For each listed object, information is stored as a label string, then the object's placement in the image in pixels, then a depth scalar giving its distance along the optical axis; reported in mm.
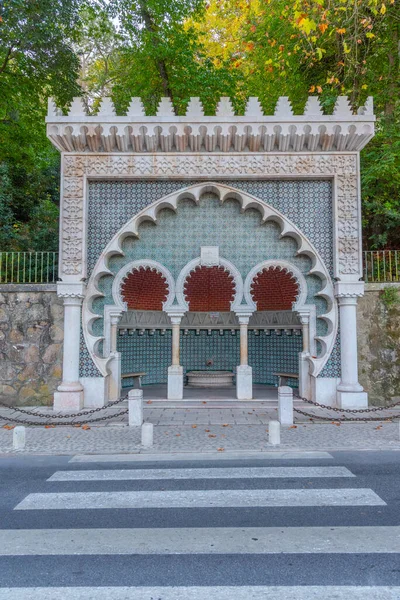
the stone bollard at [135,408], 8359
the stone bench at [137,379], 12922
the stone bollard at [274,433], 7027
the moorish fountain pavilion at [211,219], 10008
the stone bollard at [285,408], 8289
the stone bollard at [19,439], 6947
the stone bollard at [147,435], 7042
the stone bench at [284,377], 12498
